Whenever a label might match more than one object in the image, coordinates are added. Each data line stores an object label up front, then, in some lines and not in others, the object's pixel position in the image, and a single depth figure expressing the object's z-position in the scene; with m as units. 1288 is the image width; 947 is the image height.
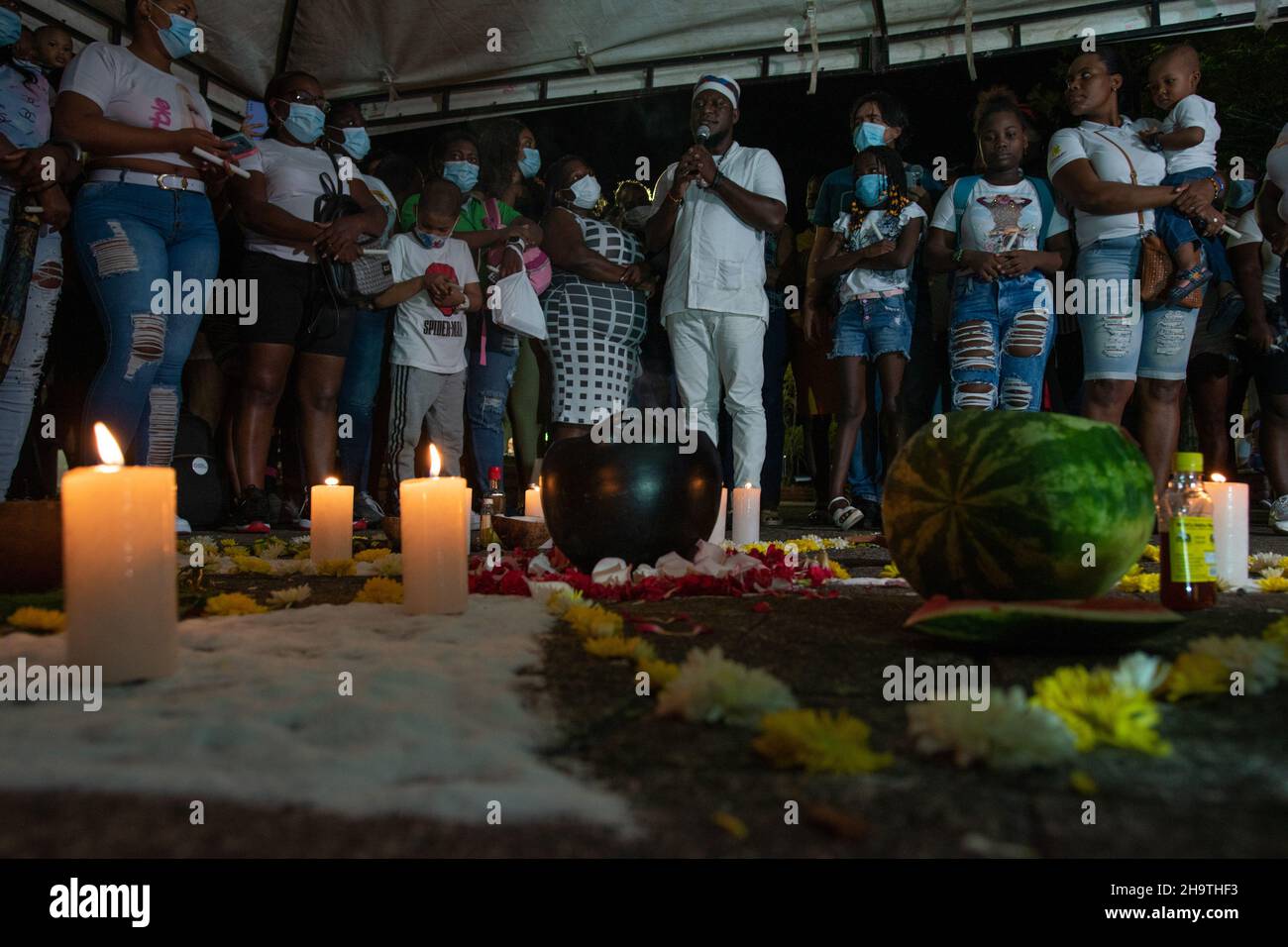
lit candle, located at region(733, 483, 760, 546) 3.62
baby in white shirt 4.26
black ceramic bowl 2.63
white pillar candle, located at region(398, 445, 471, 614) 2.01
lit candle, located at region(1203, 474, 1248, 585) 2.66
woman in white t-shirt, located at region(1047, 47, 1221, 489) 4.21
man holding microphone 4.48
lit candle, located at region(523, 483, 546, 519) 3.98
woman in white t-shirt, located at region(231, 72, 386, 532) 4.54
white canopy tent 5.48
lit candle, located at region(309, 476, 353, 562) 3.09
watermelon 1.83
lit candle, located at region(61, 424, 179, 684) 1.33
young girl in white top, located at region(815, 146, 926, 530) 5.04
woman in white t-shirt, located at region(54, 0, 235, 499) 3.66
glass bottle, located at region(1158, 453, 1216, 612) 2.18
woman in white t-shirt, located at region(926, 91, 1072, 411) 4.46
